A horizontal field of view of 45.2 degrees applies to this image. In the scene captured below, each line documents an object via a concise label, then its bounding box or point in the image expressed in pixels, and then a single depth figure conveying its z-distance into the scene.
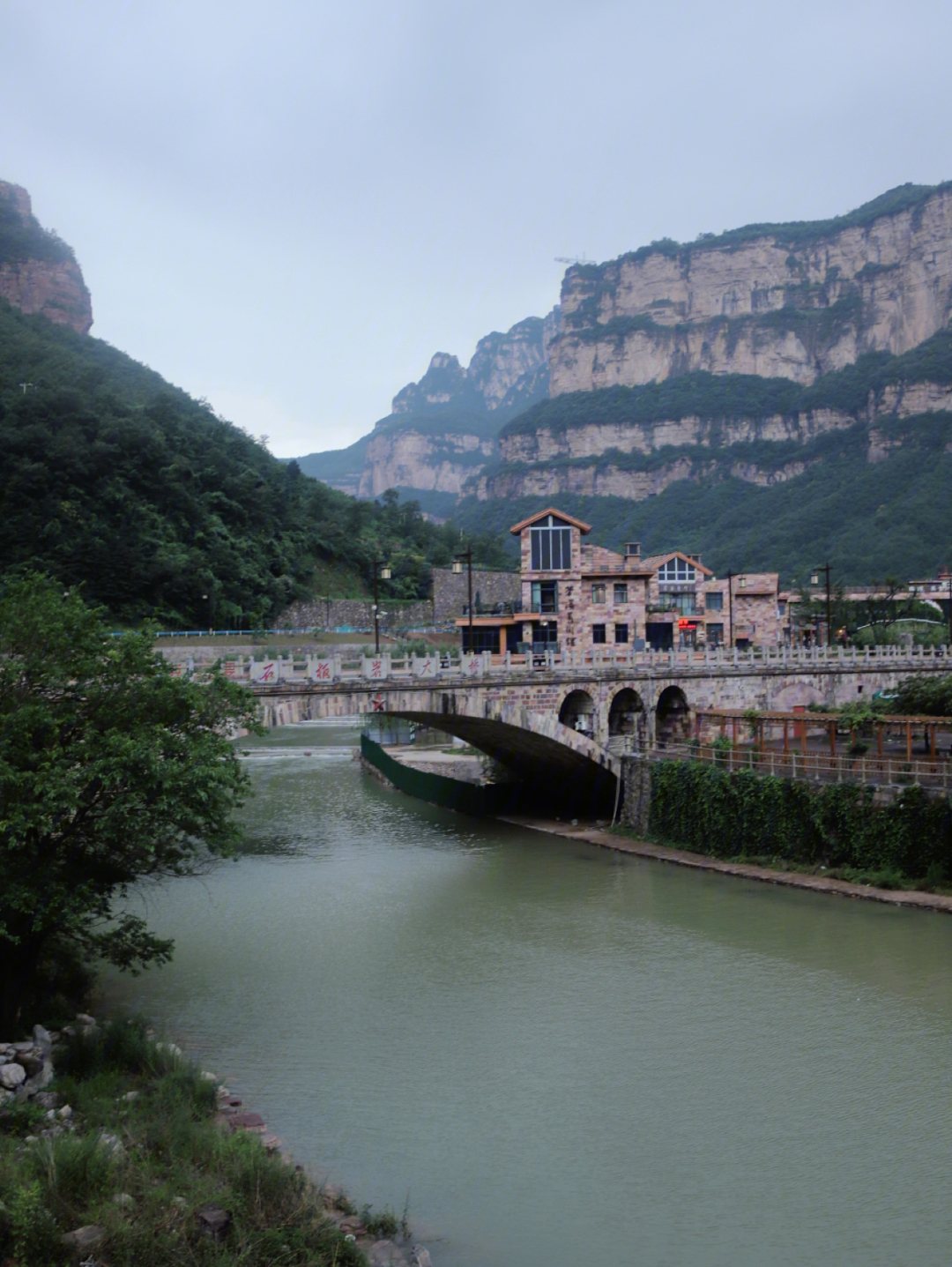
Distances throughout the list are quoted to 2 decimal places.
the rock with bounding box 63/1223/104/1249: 11.87
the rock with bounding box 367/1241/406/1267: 12.62
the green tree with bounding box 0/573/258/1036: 17.22
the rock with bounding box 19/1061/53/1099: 15.01
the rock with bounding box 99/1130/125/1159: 13.58
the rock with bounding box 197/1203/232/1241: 12.43
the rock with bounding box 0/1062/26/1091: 14.91
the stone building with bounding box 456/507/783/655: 58.38
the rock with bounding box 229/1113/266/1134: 15.78
